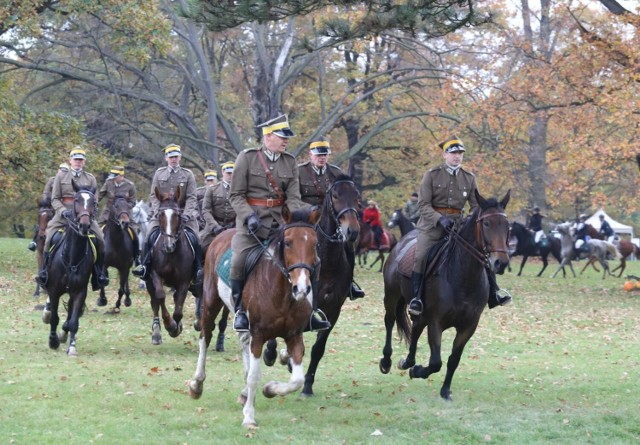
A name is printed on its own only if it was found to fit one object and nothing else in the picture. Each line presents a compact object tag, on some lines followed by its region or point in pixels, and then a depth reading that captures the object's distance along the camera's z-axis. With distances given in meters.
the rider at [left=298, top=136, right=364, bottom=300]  11.70
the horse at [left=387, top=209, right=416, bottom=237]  30.86
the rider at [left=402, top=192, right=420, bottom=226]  30.70
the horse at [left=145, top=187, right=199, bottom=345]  14.98
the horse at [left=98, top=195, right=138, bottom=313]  19.53
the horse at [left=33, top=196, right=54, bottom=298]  21.34
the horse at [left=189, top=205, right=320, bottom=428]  8.62
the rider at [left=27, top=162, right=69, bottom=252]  15.22
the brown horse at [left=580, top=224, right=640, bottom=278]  37.12
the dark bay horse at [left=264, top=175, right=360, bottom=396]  10.87
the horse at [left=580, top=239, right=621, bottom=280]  36.06
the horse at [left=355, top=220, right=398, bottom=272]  34.09
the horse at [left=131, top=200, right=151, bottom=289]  28.14
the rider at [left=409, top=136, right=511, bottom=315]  11.06
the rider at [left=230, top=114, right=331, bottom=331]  9.78
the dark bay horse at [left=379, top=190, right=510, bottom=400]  10.24
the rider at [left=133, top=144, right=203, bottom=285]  15.34
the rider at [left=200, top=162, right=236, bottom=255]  15.62
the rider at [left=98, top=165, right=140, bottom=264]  19.53
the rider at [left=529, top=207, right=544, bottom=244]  38.86
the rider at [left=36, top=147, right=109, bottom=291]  14.81
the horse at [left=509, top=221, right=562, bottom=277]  37.03
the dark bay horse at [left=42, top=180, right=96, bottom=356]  14.13
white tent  53.00
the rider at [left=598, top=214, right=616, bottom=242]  46.63
